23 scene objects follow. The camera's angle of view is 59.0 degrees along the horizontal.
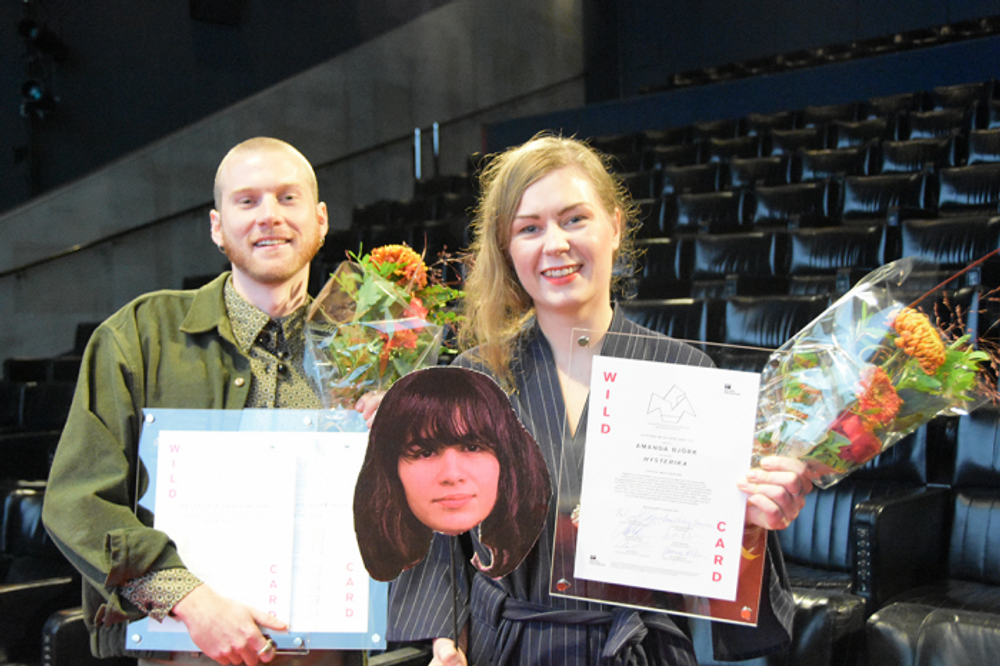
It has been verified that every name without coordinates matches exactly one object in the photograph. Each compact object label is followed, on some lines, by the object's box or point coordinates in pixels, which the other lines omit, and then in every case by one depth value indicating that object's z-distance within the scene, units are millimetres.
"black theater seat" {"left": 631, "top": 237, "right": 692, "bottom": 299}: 4266
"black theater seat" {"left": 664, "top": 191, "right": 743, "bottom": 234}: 4805
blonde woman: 1113
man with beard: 1215
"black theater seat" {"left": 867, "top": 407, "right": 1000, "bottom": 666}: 1629
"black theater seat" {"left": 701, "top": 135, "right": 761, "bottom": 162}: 5766
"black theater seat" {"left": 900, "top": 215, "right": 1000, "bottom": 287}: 3465
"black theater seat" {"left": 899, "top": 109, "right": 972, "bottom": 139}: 5160
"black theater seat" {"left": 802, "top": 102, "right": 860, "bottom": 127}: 5848
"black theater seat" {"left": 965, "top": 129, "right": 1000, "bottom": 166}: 4488
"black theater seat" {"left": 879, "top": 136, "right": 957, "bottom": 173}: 4719
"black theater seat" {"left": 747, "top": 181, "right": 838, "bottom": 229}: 4543
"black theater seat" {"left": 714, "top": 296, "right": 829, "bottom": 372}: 2977
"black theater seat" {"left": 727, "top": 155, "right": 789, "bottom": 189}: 5234
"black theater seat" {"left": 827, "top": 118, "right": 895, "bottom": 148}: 5344
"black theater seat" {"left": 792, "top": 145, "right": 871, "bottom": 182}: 4980
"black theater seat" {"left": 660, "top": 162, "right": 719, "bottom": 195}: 5348
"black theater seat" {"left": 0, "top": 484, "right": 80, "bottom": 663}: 2377
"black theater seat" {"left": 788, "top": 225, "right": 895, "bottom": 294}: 3684
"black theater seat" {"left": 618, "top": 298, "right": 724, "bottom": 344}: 3158
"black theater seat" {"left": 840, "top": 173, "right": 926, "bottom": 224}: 4391
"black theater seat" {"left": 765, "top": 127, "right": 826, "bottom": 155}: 5562
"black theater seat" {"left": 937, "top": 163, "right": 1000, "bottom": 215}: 4105
